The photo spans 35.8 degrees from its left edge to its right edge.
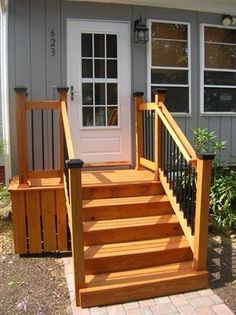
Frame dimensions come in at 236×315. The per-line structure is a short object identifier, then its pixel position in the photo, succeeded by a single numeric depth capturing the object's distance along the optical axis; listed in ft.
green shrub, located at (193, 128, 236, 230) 15.26
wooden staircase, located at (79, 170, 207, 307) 10.29
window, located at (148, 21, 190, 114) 17.56
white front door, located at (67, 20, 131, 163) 16.51
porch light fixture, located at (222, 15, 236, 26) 18.07
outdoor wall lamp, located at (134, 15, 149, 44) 16.74
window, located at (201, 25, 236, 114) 18.38
